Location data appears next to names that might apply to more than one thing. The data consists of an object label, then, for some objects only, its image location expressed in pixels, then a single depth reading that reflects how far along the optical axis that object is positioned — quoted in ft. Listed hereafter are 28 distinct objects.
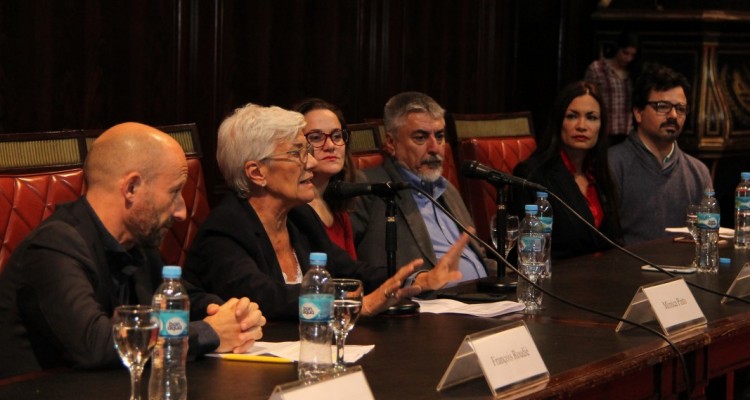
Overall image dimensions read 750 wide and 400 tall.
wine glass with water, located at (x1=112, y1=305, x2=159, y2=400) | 6.73
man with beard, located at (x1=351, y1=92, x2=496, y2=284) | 13.78
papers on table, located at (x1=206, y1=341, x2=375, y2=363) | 8.32
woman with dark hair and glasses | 13.01
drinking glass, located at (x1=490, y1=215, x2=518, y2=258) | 13.03
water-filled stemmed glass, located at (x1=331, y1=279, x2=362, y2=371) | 8.23
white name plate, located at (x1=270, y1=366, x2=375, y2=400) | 6.33
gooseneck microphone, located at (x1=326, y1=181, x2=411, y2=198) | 10.22
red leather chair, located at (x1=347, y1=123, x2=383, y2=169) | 14.90
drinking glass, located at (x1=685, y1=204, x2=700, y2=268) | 14.55
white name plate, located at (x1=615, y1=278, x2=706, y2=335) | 9.81
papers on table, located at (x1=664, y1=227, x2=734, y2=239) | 16.13
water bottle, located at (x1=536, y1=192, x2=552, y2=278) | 12.44
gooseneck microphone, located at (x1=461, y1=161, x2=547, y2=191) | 11.53
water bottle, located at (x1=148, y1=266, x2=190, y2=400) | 7.10
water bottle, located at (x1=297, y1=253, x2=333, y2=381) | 7.94
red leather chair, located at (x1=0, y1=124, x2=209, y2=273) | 10.50
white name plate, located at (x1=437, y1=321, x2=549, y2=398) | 7.63
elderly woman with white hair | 10.46
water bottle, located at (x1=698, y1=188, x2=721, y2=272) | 13.28
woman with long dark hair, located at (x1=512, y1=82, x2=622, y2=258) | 15.93
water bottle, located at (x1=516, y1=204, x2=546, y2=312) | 11.05
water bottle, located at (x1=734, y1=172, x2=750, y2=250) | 15.29
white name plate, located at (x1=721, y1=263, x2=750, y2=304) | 11.48
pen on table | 8.26
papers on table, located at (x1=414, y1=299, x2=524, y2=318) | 10.44
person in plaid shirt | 27.04
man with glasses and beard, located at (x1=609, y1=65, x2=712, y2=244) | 17.47
